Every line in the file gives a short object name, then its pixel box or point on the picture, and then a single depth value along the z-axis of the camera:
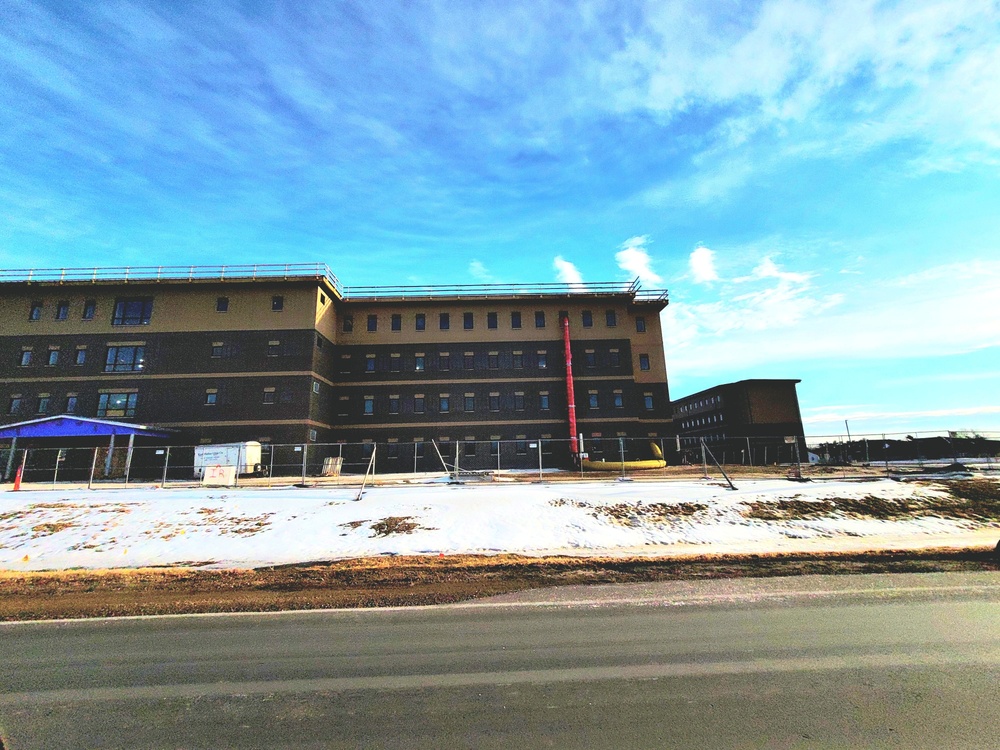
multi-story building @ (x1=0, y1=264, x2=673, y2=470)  38.06
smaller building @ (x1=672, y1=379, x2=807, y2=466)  54.94
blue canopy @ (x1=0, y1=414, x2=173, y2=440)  32.50
